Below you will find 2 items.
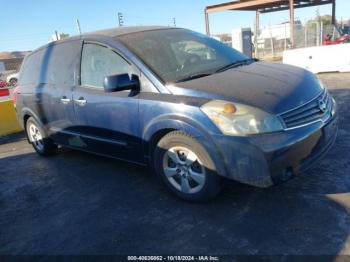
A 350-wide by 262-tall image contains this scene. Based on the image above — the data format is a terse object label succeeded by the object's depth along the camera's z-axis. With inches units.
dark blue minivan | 121.8
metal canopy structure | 827.4
